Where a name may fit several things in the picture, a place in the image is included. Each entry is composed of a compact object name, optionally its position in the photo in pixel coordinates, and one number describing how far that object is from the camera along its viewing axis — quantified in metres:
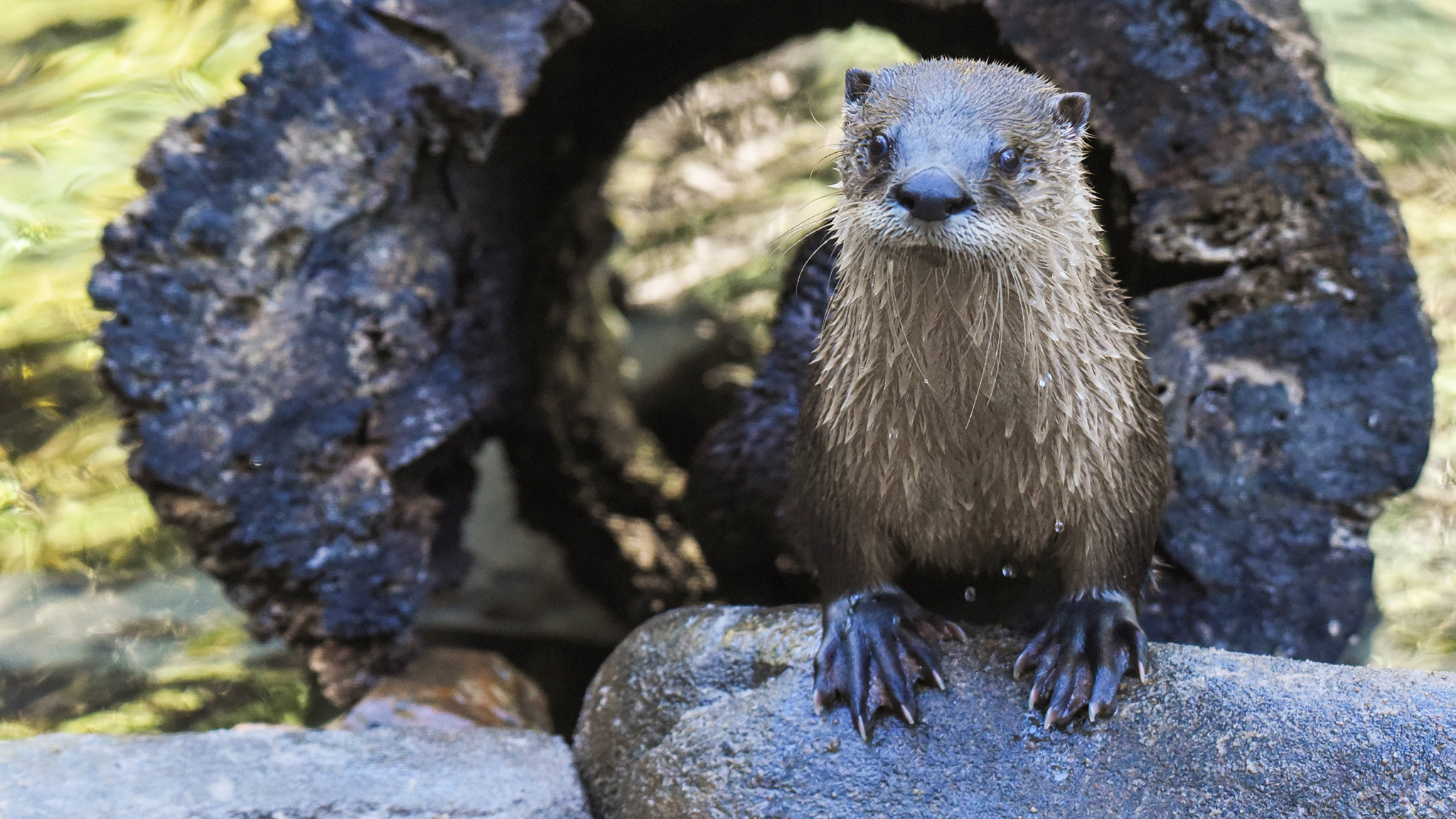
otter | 4.43
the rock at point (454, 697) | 4.70
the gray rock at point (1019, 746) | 4.41
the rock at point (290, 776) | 4.50
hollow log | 4.61
